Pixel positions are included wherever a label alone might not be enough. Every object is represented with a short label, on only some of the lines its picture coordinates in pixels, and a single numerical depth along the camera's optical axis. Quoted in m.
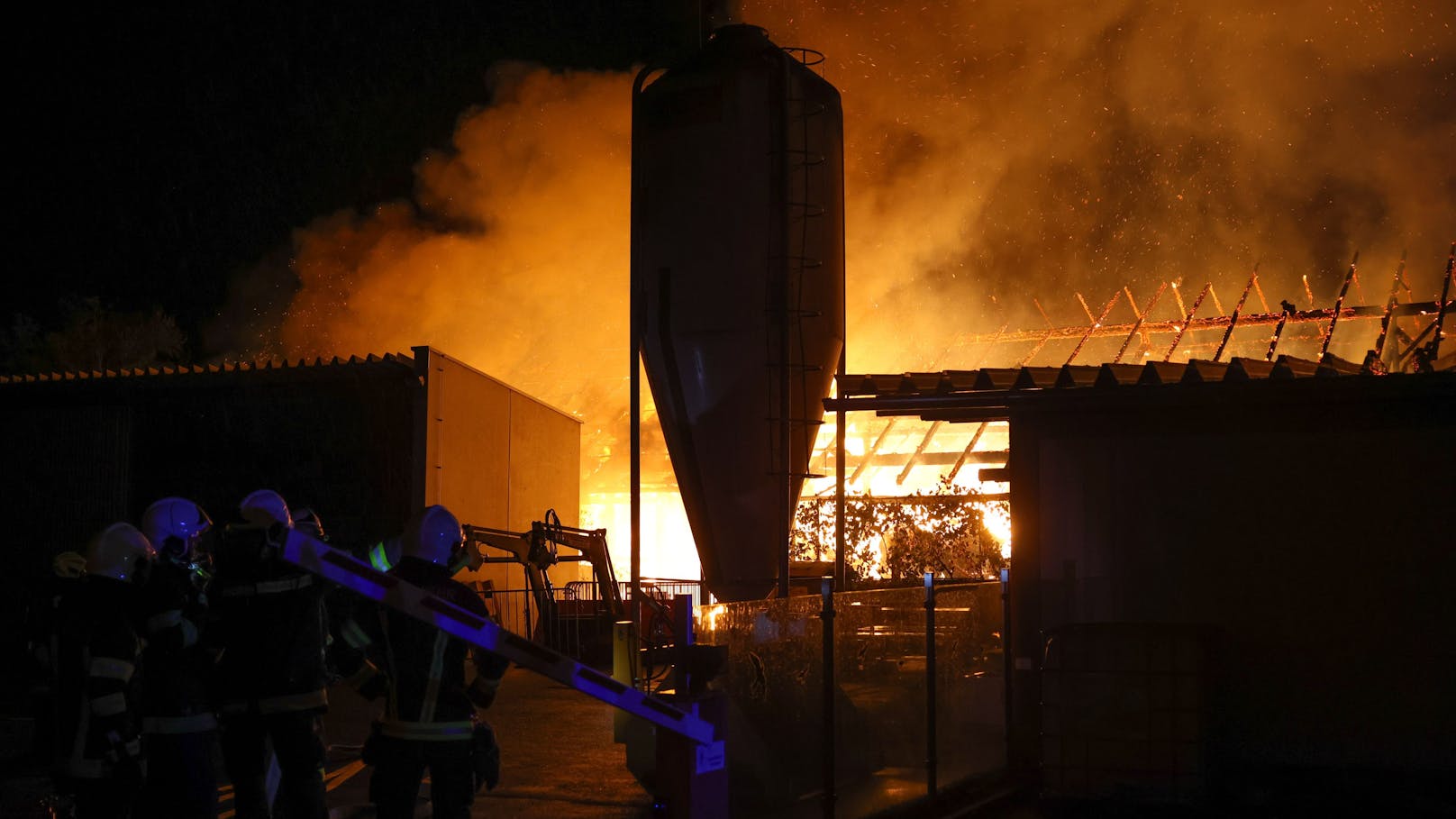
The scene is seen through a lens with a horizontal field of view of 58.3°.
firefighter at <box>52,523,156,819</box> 6.17
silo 13.82
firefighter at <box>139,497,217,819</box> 6.29
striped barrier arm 5.07
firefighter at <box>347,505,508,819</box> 5.82
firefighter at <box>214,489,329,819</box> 6.22
